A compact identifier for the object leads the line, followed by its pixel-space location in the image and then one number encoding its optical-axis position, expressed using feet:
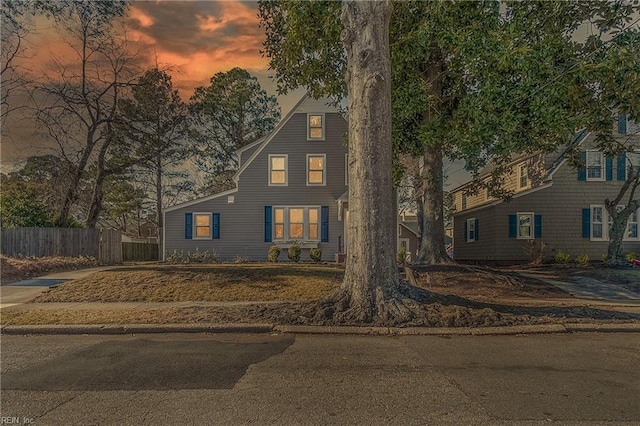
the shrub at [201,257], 66.44
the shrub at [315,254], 62.69
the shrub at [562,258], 69.67
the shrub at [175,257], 67.53
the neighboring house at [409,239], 97.66
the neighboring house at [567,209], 73.15
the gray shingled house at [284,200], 68.80
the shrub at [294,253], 64.18
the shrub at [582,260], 67.71
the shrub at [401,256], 67.26
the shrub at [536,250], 68.23
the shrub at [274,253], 63.82
